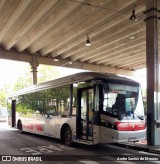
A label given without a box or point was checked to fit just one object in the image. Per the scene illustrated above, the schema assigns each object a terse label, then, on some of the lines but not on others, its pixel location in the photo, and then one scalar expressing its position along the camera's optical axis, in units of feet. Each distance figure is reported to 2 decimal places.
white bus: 36.68
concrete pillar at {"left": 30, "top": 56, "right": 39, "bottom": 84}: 91.81
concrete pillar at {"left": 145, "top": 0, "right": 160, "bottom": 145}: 43.32
